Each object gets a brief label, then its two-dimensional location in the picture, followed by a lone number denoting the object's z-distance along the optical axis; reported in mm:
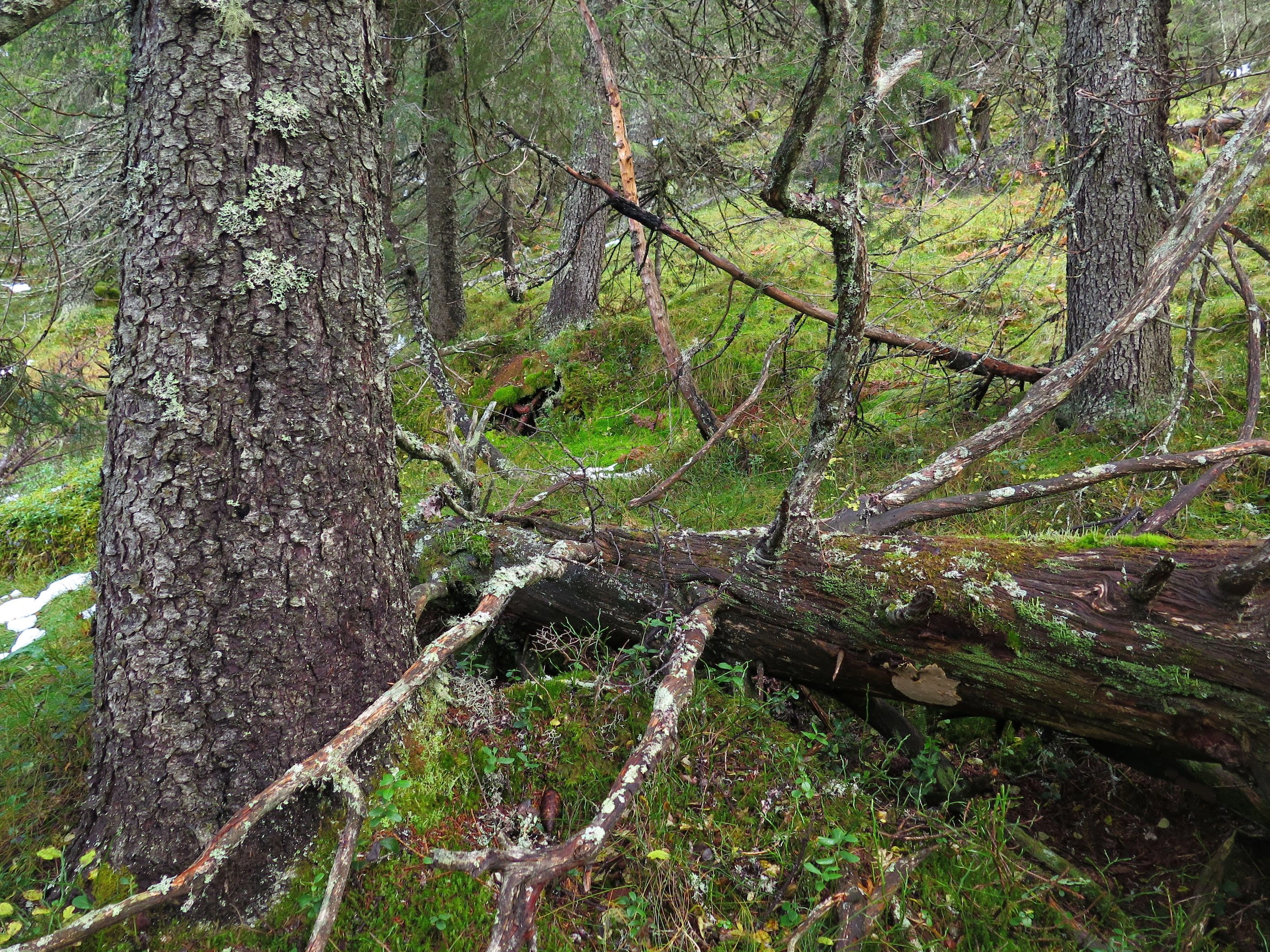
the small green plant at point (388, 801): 2084
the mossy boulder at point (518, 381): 7879
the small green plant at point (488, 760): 2508
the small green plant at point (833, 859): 2254
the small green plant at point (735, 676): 2938
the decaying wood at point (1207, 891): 2248
